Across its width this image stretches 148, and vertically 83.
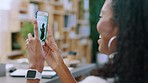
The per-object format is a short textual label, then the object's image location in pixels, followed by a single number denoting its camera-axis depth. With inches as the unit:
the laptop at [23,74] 55.5
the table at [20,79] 51.6
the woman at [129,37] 32.4
